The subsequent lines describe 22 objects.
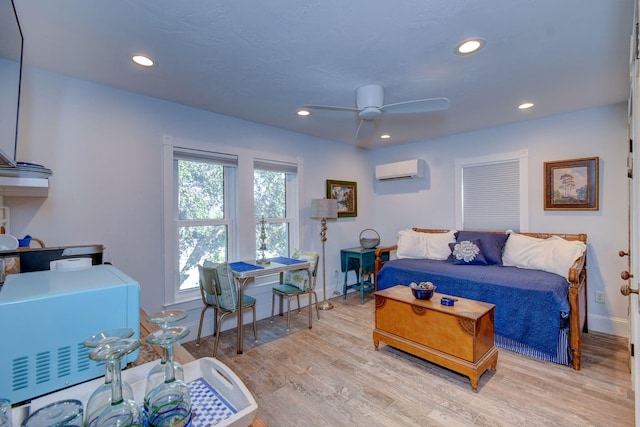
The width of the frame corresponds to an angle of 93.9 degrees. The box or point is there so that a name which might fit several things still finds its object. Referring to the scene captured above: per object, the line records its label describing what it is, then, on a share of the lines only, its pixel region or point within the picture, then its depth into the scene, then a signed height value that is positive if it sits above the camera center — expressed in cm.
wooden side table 434 -83
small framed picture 451 +25
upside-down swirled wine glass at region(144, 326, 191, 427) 66 -42
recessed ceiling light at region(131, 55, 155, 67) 208 +108
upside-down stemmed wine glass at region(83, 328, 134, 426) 63 -40
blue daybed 250 -79
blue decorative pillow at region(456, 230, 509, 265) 341 -39
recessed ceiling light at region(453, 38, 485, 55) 190 +107
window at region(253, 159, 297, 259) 375 +11
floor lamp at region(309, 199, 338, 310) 399 -1
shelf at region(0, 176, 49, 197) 174 +16
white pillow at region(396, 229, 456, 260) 386 -46
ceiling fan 230 +83
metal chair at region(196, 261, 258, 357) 268 -70
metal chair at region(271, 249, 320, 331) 337 -83
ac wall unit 440 +62
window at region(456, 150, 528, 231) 365 +23
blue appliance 81 -33
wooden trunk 221 -98
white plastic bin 74 -50
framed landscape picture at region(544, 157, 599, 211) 317 +28
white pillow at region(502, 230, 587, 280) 288 -44
